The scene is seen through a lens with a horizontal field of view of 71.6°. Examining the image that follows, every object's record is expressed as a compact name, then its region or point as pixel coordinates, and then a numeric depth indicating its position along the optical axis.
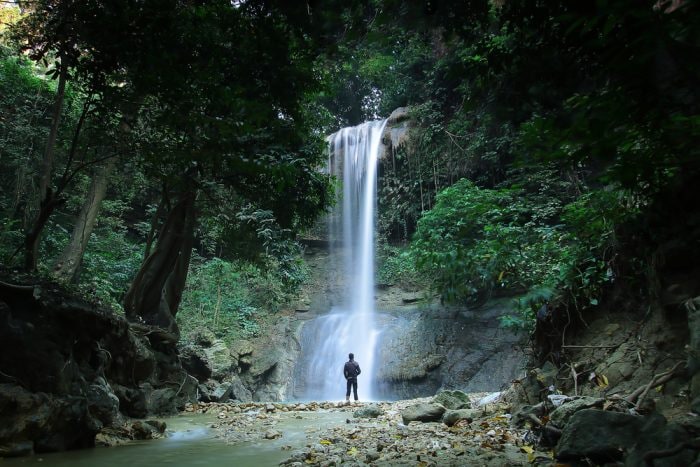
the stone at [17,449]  4.84
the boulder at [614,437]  3.12
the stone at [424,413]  7.36
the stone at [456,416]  6.95
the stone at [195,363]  13.59
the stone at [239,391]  14.53
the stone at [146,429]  6.56
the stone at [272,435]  6.46
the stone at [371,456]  4.52
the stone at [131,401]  8.27
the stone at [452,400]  8.41
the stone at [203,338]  16.18
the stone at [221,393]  13.09
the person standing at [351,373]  12.80
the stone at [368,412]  8.57
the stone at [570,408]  4.53
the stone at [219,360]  15.25
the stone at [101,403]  6.60
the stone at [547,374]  6.54
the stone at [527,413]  5.38
